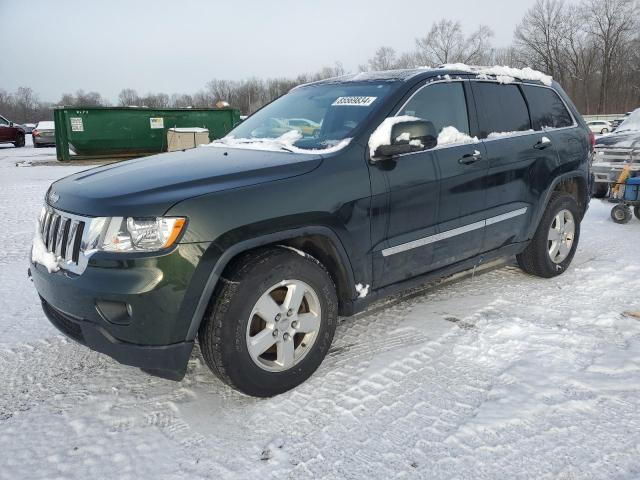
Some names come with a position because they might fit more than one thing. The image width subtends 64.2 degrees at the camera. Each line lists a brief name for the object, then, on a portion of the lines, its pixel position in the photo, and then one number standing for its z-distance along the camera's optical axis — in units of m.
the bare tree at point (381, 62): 57.25
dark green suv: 2.37
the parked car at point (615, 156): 7.89
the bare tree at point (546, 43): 58.94
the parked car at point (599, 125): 32.30
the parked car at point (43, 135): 27.16
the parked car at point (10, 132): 26.47
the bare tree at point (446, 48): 57.88
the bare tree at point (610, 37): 55.59
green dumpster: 16.50
